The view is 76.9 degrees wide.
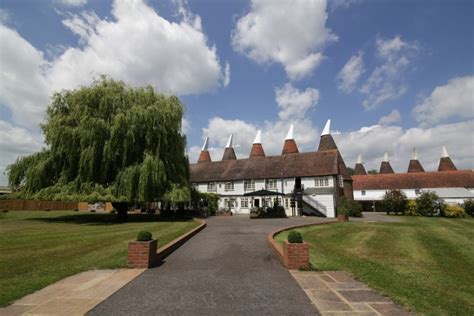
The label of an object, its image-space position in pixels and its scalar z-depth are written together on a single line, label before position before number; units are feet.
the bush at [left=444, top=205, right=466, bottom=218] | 113.60
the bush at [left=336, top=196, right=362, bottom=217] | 109.07
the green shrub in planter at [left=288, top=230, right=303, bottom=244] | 26.55
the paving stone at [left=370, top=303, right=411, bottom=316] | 15.96
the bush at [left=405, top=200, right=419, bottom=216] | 123.54
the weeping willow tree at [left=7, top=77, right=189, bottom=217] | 69.46
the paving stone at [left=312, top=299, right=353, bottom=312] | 16.48
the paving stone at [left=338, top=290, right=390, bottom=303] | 18.03
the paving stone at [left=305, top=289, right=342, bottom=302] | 18.20
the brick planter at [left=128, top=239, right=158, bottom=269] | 25.90
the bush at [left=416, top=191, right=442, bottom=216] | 120.37
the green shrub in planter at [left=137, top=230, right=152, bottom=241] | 27.09
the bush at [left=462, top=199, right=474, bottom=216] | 121.29
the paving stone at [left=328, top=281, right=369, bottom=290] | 20.45
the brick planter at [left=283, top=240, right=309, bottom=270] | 25.79
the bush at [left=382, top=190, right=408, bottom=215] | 131.75
